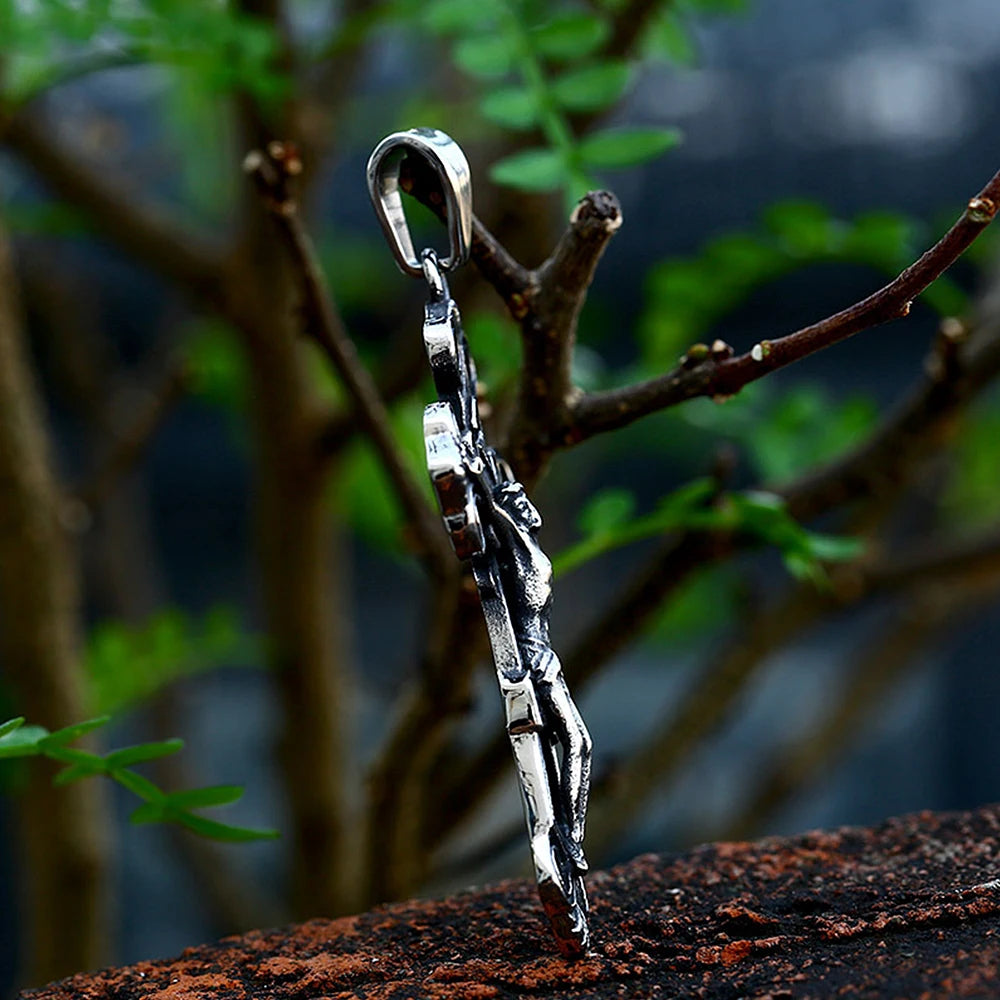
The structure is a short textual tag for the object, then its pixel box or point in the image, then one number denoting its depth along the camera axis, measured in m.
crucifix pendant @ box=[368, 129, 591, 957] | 0.25
